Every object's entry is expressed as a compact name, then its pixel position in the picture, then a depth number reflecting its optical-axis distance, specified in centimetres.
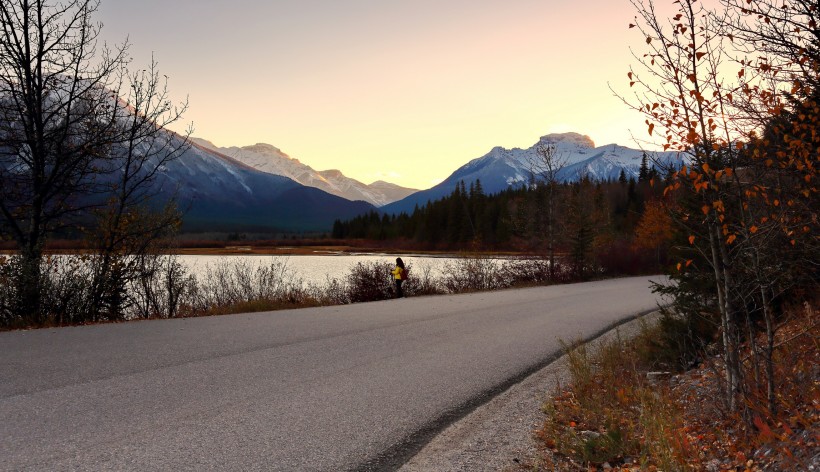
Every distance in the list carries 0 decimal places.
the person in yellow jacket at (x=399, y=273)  1977
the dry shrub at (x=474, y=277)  2484
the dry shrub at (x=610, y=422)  464
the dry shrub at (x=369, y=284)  2011
